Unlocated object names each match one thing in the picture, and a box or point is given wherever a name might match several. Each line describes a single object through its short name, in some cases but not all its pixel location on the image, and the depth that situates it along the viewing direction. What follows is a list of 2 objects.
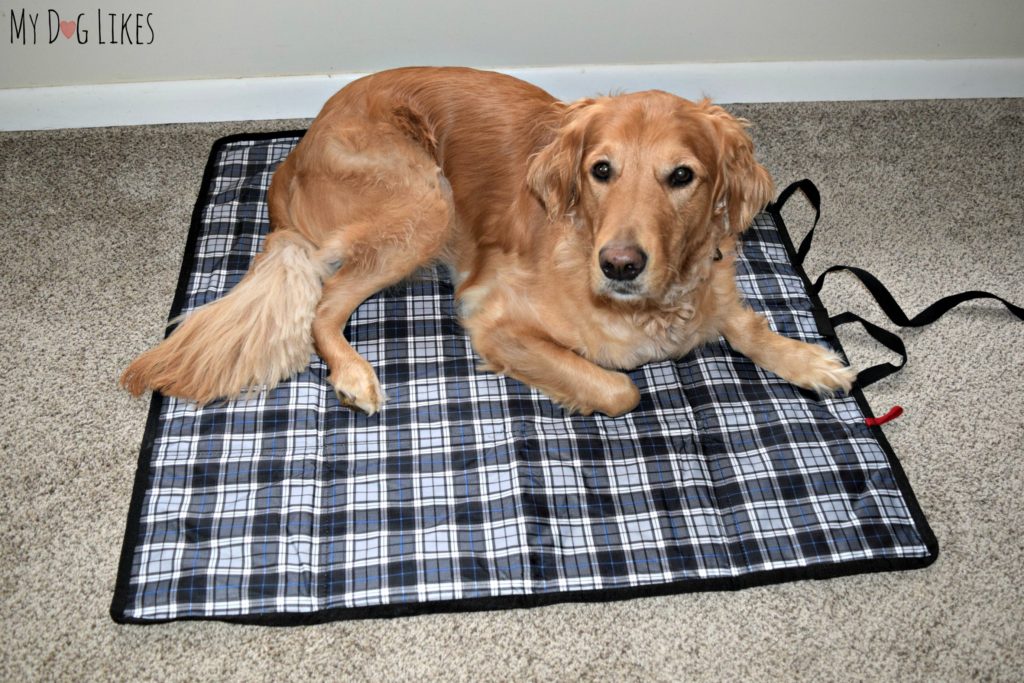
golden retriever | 1.96
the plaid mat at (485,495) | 1.92
